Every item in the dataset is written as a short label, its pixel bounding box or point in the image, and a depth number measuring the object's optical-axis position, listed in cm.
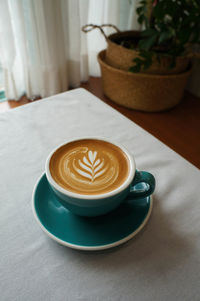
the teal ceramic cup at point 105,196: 34
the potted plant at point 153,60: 106
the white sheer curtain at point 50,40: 117
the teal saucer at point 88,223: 35
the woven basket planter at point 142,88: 122
